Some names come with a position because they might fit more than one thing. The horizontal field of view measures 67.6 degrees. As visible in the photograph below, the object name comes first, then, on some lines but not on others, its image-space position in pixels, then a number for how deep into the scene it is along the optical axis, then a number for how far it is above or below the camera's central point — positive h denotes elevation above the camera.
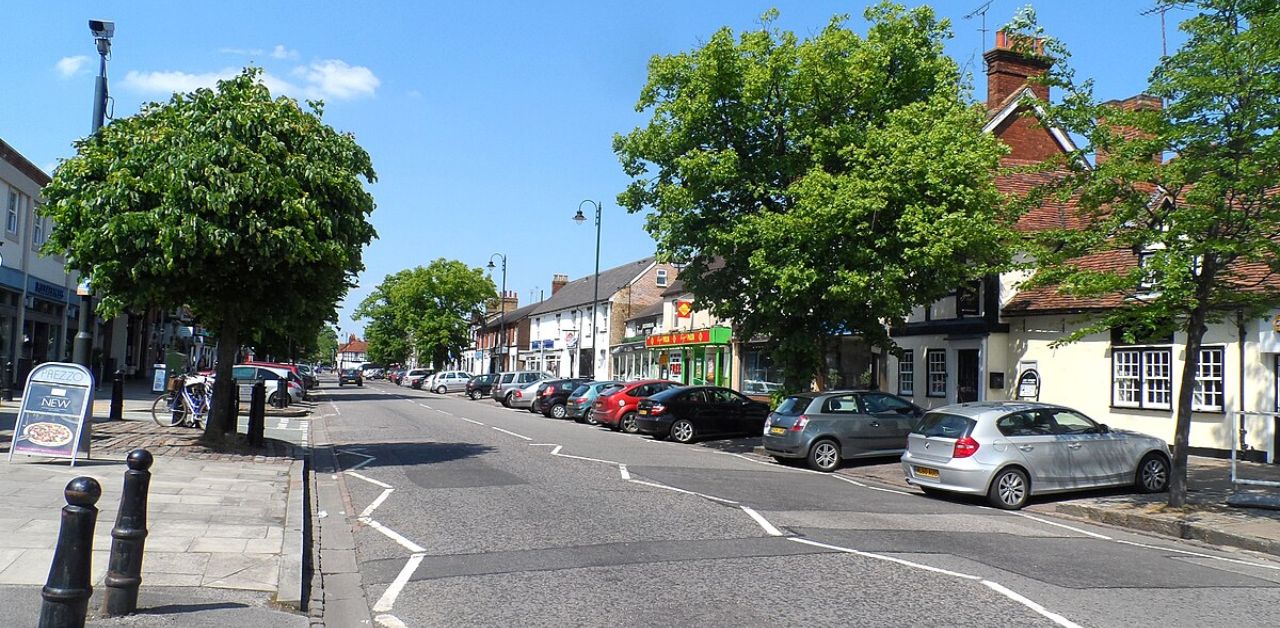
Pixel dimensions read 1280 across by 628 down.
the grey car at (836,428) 17.45 -0.83
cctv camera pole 16.58 +4.60
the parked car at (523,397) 38.88 -1.01
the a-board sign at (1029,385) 22.83 +0.09
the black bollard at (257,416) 16.47 -0.90
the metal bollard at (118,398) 20.19 -0.84
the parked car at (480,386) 50.50 -0.80
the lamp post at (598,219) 44.69 +7.22
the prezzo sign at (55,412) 11.88 -0.69
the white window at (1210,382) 18.91 +0.25
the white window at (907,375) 26.95 +0.28
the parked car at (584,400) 31.05 -0.86
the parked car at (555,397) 34.38 -0.85
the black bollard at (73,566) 4.68 -1.02
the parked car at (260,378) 30.91 -0.46
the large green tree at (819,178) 18.94 +4.27
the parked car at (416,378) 70.76 -0.68
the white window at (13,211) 29.23 +4.42
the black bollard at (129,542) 5.59 -1.07
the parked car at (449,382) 60.53 -0.77
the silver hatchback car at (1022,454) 13.05 -0.91
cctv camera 16.61 +5.76
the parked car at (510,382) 40.22 -0.43
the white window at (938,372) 25.69 +0.37
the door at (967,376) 24.58 +0.28
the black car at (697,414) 23.25 -0.89
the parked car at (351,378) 69.50 -0.81
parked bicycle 19.31 -0.89
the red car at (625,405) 26.94 -0.84
